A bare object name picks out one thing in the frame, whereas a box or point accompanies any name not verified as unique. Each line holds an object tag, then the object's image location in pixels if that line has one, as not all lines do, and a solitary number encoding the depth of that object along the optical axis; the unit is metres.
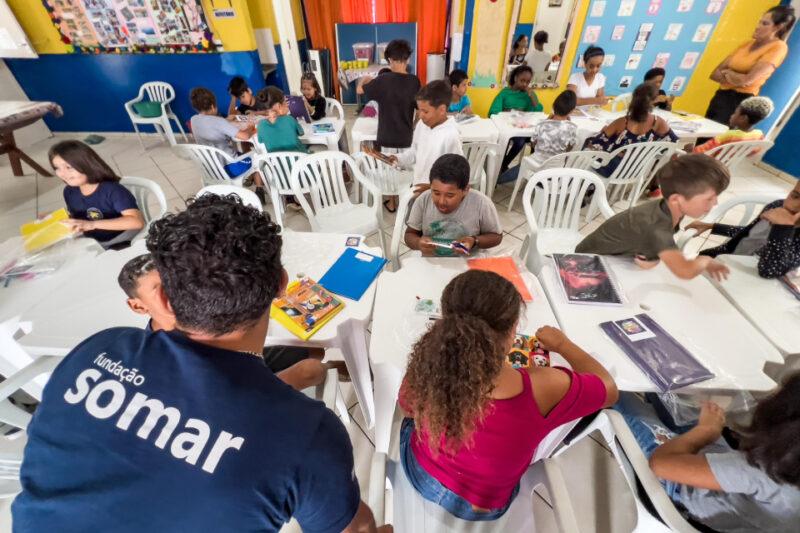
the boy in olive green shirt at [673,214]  1.41
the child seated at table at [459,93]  3.70
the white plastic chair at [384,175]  2.91
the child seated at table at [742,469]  0.78
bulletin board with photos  4.46
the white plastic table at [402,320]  1.21
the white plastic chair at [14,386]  1.12
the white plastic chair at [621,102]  4.06
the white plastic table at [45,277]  1.40
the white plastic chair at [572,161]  2.76
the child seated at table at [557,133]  3.05
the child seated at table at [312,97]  3.94
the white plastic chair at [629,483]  0.91
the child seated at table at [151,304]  1.09
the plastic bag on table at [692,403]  1.18
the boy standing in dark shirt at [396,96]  2.82
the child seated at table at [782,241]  1.43
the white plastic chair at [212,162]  2.83
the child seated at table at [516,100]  3.83
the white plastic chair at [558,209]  2.08
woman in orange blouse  3.44
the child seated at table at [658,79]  3.89
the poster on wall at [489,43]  4.45
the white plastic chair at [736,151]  2.95
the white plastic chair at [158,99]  4.63
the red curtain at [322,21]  5.88
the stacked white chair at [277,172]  2.71
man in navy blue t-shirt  0.58
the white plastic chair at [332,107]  4.20
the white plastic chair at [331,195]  2.43
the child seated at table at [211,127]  3.21
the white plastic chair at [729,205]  1.94
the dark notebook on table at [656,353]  1.12
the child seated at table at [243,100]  3.84
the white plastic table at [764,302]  1.29
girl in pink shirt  0.79
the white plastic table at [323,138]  3.27
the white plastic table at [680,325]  1.14
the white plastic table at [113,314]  1.28
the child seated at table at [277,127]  2.98
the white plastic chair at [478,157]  3.01
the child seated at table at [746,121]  2.92
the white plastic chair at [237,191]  1.97
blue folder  1.47
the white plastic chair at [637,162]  2.85
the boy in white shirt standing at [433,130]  2.33
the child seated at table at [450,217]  1.72
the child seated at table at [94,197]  1.78
